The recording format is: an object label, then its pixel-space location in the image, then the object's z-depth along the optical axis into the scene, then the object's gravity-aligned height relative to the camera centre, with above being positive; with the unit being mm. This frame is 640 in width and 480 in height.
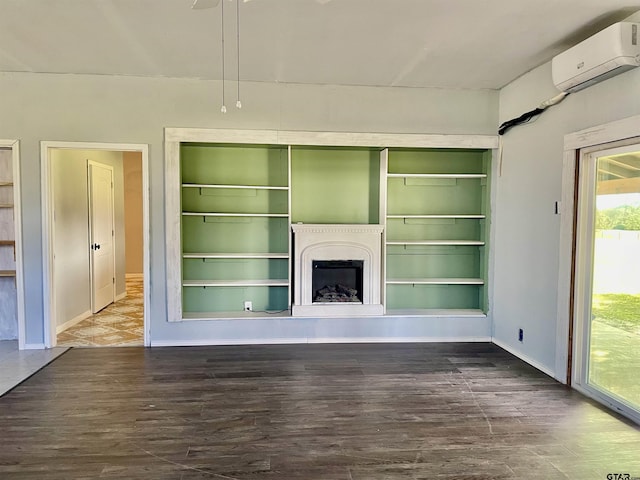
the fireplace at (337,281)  4625 -630
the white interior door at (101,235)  5750 -155
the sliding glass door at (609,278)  2924 -384
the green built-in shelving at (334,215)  4645 +113
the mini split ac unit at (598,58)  2703 +1179
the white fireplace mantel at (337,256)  4484 -332
